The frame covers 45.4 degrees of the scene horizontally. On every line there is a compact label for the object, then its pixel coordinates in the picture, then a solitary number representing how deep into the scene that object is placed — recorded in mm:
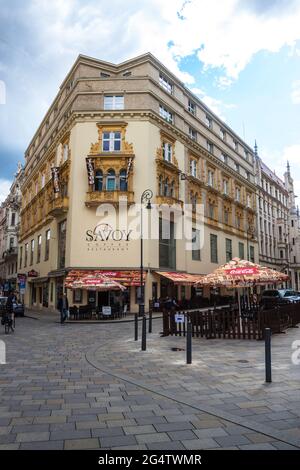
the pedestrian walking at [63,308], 20969
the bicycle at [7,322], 15750
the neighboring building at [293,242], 63306
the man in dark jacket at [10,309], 15866
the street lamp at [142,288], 23259
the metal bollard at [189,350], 8673
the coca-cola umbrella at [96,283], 21797
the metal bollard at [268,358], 6830
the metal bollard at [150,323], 15434
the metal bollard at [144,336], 10766
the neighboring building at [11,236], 56594
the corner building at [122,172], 27641
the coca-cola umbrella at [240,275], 13180
